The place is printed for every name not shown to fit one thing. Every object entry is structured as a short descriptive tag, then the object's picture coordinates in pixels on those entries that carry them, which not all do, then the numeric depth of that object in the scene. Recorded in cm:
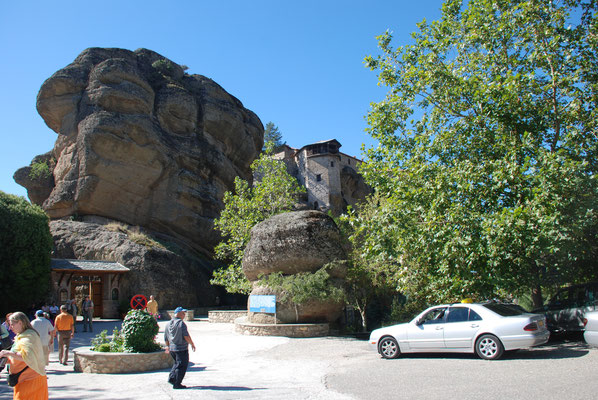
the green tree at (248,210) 2606
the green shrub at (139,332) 1008
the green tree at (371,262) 1409
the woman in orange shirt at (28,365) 473
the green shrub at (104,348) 1022
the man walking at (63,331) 1111
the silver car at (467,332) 951
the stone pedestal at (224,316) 2469
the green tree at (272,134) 8178
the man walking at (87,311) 2016
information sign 1730
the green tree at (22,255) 2359
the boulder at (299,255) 1731
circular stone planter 966
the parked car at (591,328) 916
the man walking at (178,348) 798
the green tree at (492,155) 1149
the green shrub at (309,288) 1675
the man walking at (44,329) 911
